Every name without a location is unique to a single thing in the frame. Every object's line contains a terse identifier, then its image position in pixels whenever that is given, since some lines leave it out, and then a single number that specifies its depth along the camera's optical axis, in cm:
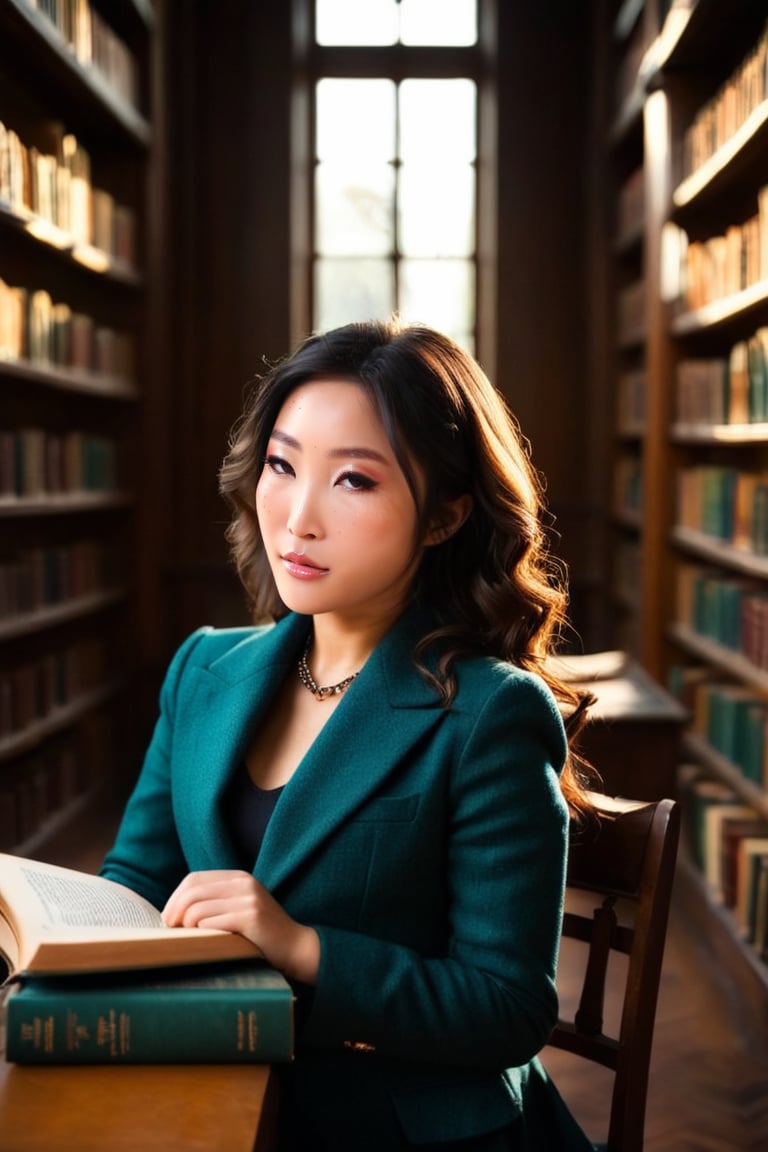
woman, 125
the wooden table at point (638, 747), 398
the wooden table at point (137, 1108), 97
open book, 106
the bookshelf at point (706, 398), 426
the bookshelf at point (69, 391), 448
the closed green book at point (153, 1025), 106
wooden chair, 143
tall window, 731
